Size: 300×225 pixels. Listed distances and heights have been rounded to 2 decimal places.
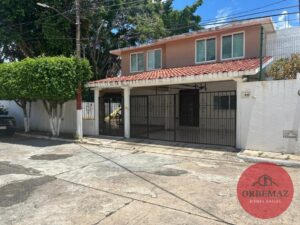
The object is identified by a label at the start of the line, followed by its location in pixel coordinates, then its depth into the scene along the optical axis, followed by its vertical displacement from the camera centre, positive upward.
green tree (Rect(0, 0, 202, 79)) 16.73 +6.32
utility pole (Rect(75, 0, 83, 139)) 11.75 +0.16
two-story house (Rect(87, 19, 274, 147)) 10.17 +1.06
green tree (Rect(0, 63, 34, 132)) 11.45 +1.04
